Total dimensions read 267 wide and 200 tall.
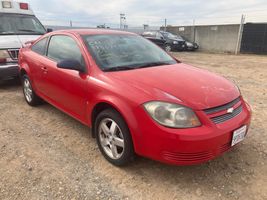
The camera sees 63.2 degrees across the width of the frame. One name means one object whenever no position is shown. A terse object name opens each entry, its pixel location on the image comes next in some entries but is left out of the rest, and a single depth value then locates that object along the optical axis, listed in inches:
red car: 78.3
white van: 194.0
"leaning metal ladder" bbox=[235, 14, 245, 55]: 526.1
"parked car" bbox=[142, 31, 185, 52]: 558.2
